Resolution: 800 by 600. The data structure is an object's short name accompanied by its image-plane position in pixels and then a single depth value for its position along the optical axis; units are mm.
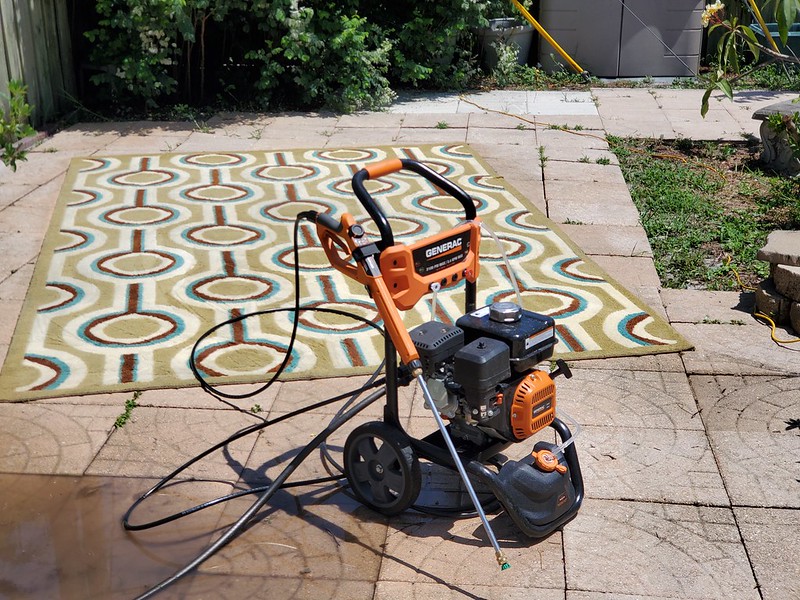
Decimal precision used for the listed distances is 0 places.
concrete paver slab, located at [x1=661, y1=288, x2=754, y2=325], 4605
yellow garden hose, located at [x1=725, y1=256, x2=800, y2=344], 4332
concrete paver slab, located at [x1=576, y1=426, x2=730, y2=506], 3160
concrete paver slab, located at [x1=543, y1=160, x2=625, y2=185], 6859
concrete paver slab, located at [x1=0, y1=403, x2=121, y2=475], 3387
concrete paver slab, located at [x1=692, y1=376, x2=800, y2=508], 3180
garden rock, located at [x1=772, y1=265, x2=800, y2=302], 4422
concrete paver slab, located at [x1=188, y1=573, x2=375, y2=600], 2717
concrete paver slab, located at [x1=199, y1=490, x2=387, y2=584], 2826
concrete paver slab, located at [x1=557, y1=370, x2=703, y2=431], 3619
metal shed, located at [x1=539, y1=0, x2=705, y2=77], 10523
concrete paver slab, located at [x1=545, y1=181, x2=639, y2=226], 6090
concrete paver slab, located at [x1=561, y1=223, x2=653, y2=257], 5543
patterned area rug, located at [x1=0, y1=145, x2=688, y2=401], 4219
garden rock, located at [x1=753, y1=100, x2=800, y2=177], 6965
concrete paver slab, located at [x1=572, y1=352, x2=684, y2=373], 4059
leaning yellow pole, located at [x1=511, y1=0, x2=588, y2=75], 10516
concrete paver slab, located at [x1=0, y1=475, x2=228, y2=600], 2779
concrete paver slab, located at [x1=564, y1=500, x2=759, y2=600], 2707
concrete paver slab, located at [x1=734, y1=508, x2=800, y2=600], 2701
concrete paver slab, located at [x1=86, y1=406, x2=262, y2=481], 3365
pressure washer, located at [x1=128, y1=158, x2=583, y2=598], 2742
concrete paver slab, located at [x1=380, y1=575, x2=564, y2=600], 2684
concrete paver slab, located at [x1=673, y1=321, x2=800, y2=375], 4031
